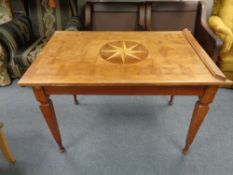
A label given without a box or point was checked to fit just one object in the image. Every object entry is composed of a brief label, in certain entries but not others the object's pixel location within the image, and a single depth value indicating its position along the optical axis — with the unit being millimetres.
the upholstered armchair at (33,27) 2029
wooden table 1031
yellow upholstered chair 1916
